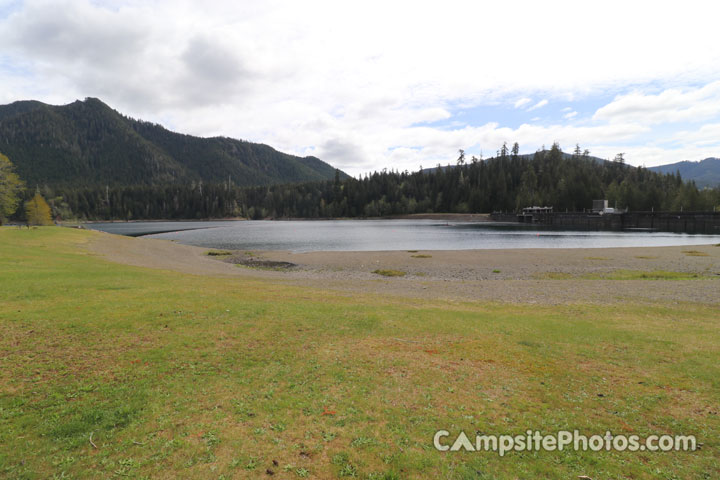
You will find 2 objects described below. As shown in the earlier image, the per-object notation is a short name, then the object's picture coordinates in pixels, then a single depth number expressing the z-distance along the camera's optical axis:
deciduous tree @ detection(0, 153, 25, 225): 61.34
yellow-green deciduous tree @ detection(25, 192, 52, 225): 83.69
